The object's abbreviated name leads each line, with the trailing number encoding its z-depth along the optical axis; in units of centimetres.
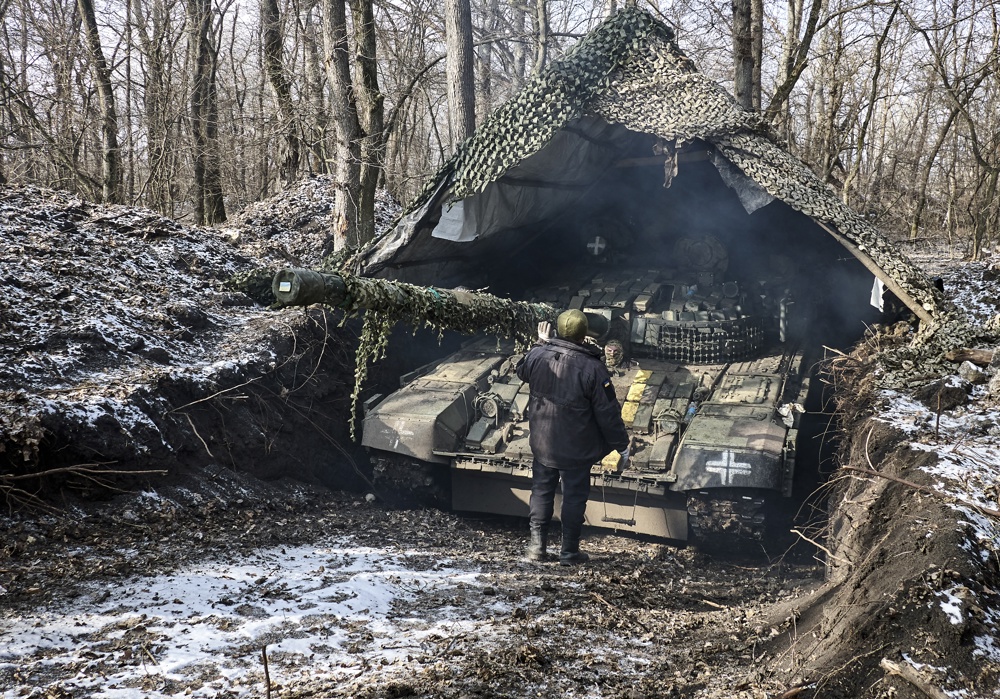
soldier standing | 632
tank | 653
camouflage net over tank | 826
